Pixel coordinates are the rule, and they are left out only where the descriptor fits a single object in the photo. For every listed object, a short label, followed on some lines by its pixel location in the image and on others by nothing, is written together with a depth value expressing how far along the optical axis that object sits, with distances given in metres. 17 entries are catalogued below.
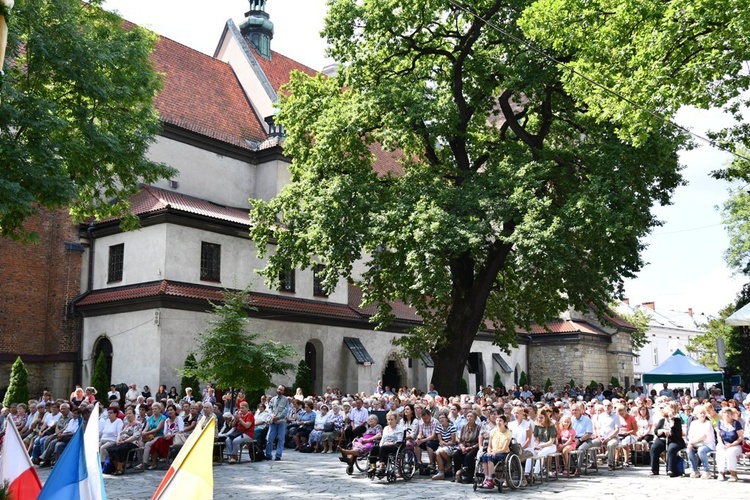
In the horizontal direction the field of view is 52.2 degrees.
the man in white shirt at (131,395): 23.88
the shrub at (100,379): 27.03
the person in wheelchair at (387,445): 15.02
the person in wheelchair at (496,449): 13.48
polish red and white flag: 4.25
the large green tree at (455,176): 21.28
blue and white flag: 3.92
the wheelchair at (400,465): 14.77
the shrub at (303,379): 30.59
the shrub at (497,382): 44.28
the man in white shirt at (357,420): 19.34
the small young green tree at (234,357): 23.42
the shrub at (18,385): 26.14
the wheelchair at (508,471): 13.45
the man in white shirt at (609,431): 16.59
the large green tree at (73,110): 16.11
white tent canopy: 20.63
